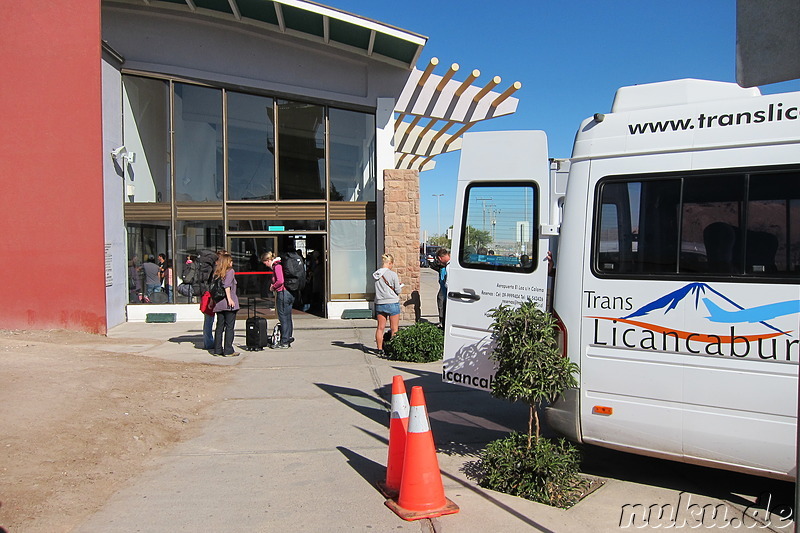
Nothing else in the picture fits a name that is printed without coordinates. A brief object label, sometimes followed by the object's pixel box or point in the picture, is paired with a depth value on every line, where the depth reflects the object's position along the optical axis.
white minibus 4.12
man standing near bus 11.76
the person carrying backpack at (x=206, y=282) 10.95
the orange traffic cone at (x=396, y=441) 4.65
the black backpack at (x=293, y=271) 11.03
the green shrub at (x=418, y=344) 9.98
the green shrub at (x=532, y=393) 4.57
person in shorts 10.40
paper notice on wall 13.03
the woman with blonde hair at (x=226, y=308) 10.44
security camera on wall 13.98
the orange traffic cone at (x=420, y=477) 4.31
